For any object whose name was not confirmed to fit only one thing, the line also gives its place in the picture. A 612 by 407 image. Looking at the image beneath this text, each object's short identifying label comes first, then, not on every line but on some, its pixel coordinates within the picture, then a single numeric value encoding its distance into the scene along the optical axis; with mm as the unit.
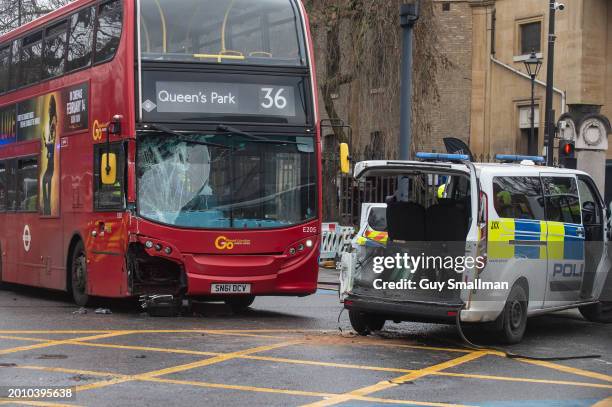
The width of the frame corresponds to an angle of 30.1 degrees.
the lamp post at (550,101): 25250
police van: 12109
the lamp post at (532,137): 29859
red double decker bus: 15008
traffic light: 22516
